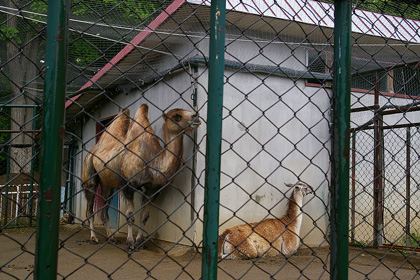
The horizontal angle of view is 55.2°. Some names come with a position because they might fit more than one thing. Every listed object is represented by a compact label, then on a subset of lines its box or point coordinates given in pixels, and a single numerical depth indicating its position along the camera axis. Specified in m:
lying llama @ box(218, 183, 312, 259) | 5.30
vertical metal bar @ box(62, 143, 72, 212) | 10.48
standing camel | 5.59
